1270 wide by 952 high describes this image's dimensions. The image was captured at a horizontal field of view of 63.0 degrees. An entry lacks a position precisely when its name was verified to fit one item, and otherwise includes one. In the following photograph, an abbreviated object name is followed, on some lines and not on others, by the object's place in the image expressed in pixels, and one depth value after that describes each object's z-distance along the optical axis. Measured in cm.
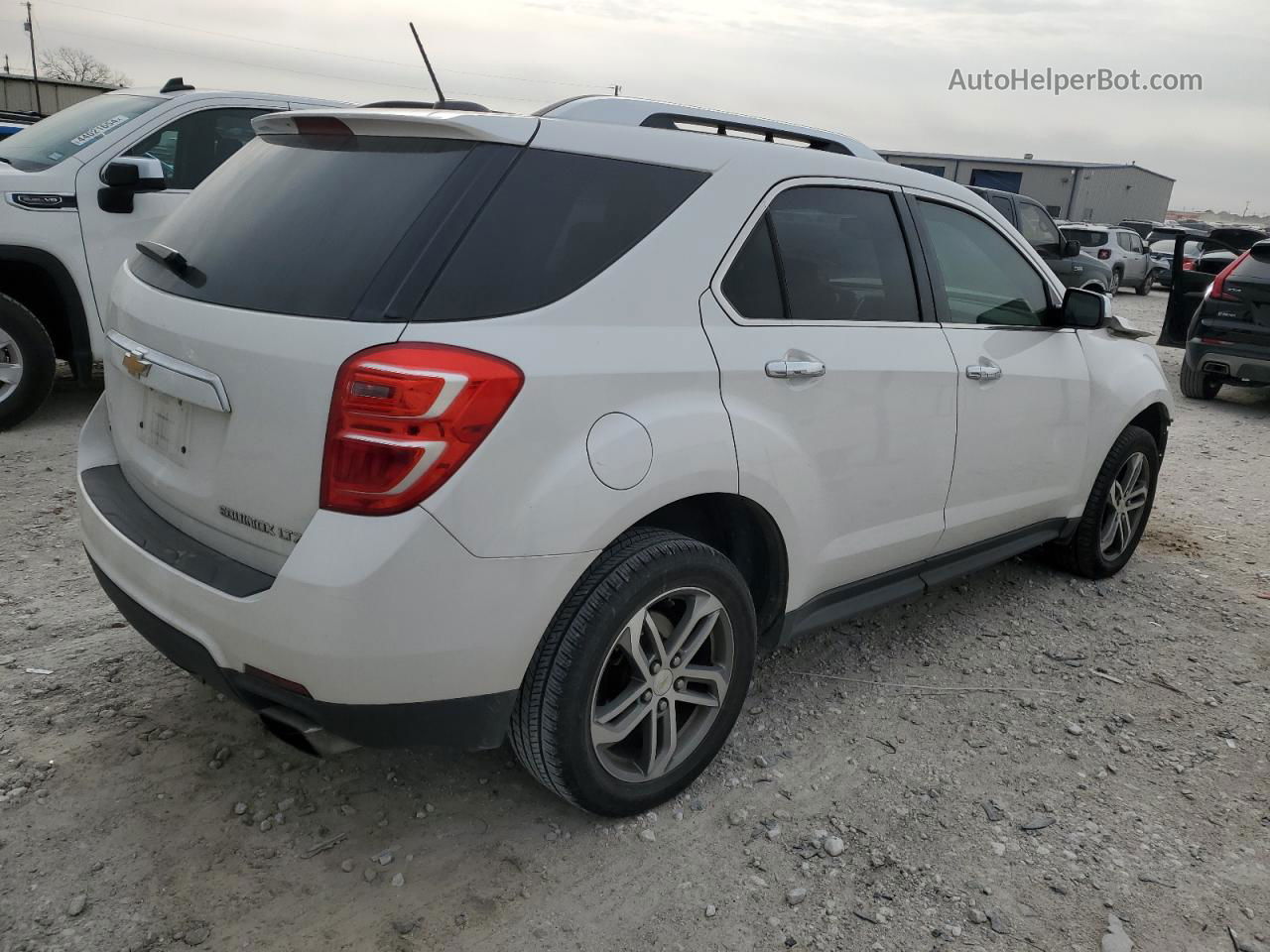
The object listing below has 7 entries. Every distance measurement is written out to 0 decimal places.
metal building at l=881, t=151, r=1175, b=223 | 4181
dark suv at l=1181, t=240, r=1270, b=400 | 942
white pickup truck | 576
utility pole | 6269
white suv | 215
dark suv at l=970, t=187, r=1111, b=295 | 1365
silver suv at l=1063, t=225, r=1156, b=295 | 2319
